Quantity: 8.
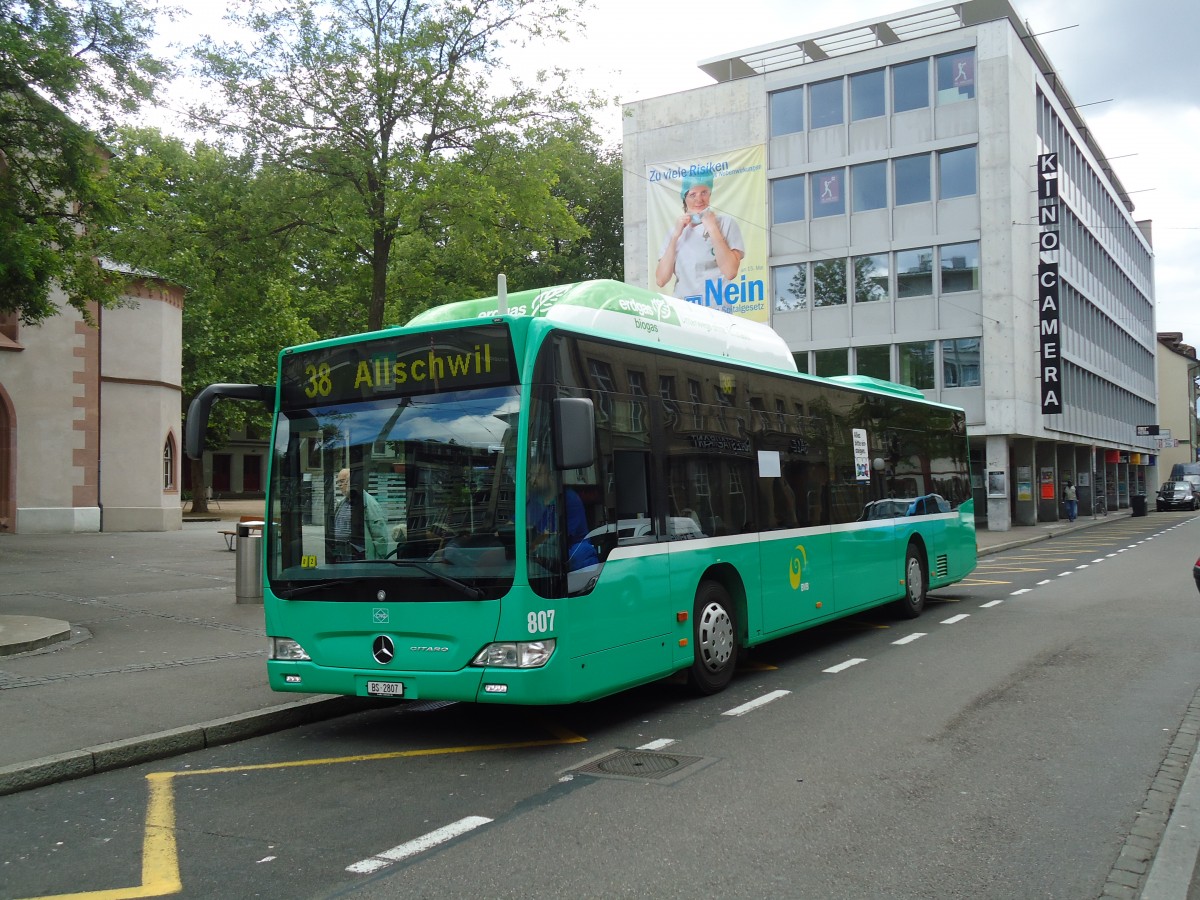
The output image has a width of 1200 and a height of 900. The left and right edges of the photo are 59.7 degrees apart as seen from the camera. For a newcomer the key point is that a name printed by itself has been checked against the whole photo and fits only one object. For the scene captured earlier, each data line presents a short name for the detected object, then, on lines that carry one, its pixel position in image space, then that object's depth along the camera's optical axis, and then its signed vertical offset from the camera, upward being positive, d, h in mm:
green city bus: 6695 -155
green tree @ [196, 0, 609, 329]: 15680 +5644
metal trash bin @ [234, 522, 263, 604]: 13789 -1104
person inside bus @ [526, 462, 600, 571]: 6672 -216
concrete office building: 34469 +9515
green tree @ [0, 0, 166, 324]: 12508 +4487
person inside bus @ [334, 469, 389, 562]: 7051 -264
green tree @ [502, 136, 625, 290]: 45156 +11589
